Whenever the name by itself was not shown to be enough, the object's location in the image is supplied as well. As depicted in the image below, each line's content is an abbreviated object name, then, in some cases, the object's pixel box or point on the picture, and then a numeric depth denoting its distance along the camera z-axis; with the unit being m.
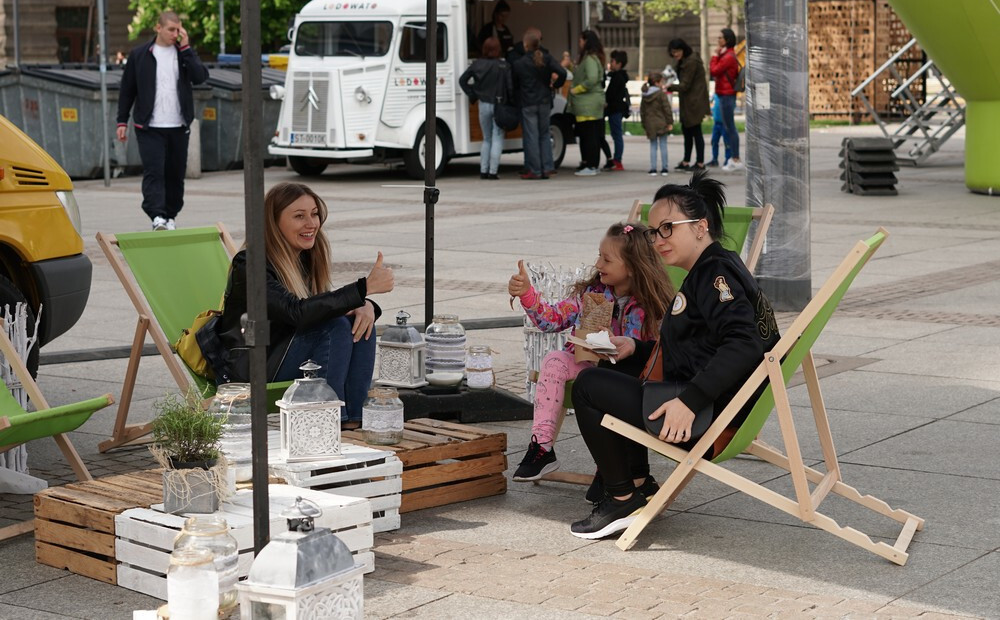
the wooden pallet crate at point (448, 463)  5.37
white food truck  20.52
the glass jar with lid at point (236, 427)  4.82
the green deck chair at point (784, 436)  4.75
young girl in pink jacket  5.67
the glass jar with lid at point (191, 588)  3.66
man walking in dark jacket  13.16
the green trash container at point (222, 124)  23.11
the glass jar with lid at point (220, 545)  3.99
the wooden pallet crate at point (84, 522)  4.62
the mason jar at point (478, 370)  6.66
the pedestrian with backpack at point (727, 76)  21.33
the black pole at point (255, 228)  3.59
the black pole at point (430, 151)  6.81
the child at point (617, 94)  21.45
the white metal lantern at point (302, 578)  3.51
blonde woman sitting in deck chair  5.67
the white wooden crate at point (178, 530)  4.41
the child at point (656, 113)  20.69
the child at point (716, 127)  21.48
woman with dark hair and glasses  4.87
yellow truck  6.61
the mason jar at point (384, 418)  5.43
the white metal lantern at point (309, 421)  4.93
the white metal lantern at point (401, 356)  6.34
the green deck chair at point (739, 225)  6.93
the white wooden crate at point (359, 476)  4.90
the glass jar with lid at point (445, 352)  6.53
